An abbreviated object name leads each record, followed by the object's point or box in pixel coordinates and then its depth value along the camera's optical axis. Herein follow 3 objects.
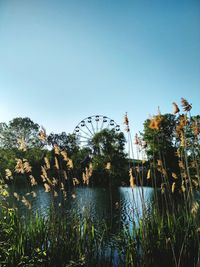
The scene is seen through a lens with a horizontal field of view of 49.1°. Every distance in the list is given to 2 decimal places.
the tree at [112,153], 33.08
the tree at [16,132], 39.94
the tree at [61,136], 60.73
